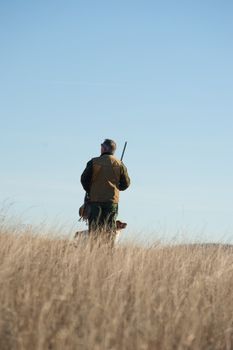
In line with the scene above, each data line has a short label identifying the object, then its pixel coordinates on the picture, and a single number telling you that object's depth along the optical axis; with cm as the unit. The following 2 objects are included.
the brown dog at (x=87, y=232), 1855
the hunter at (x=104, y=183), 2031
